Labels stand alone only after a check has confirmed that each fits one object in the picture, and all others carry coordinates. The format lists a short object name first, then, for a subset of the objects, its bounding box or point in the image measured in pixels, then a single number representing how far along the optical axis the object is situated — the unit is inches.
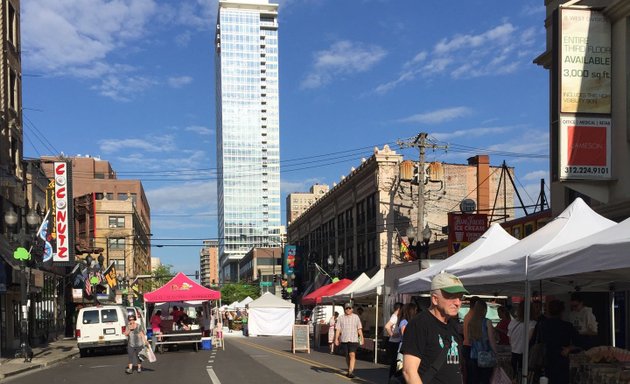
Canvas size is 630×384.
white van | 998.4
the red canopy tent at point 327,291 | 1160.9
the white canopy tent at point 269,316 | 1684.3
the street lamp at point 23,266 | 878.2
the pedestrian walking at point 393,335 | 511.3
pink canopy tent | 1032.2
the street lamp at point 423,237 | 1023.6
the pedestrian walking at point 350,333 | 599.7
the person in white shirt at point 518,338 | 410.0
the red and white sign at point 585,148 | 557.0
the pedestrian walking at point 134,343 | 678.5
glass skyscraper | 7313.0
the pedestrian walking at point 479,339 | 348.5
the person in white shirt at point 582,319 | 431.2
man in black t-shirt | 174.1
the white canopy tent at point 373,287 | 842.4
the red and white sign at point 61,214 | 1299.2
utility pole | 1154.0
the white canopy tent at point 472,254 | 486.0
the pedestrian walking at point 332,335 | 759.1
